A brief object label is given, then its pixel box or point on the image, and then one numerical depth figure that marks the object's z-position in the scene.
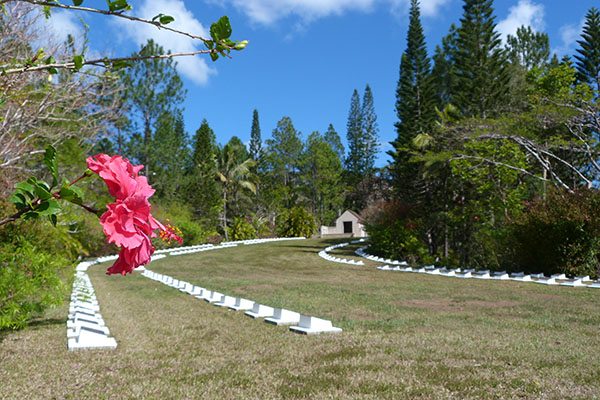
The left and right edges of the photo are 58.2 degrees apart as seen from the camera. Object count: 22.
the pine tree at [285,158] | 51.78
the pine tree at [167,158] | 30.86
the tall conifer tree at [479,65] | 23.66
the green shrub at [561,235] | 11.58
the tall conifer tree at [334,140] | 56.61
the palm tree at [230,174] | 35.66
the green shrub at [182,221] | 26.69
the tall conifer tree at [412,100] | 24.30
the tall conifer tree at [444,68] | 35.23
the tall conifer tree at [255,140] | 50.44
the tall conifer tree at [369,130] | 49.06
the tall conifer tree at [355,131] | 49.47
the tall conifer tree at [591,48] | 25.69
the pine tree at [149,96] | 30.38
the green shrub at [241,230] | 32.97
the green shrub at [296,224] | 37.12
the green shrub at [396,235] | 19.62
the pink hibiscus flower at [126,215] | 0.72
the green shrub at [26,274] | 5.15
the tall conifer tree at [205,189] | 32.91
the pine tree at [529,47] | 34.56
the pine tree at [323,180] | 51.03
